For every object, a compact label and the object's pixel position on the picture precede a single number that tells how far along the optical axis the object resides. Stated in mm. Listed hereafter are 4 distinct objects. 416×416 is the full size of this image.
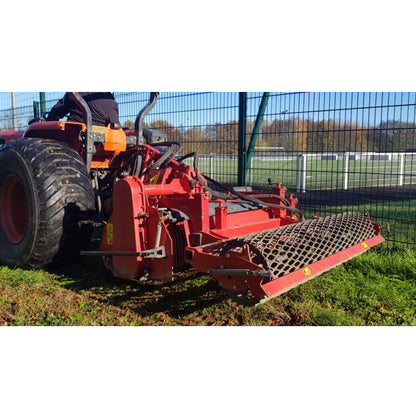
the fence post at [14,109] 11891
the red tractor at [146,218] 3281
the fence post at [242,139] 6793
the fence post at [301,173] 9759
